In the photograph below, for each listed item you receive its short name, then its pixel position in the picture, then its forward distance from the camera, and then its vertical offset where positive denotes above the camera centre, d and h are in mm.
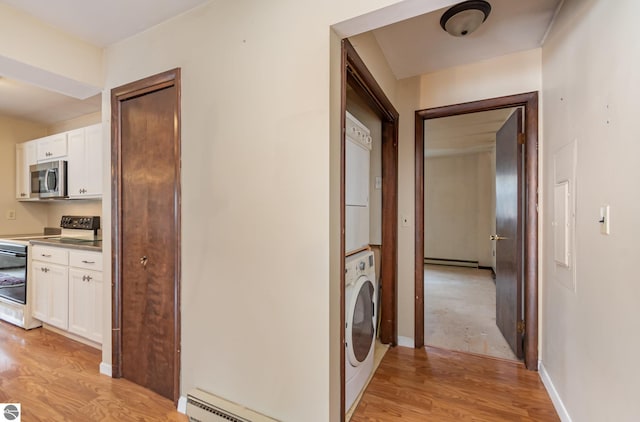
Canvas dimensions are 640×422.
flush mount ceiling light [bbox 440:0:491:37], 1683 +1170
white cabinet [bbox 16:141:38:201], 3611 +551
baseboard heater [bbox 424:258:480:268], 6336 -1172
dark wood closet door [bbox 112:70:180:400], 1888 -210
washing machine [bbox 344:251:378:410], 1714 -713
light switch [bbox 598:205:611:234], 1216 -39
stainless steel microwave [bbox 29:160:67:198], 3256 +345
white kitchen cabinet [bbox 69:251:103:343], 2494 -757
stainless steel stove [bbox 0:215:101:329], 3016 -613
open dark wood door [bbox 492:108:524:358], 2391 -190
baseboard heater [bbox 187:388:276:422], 1519 -1086
